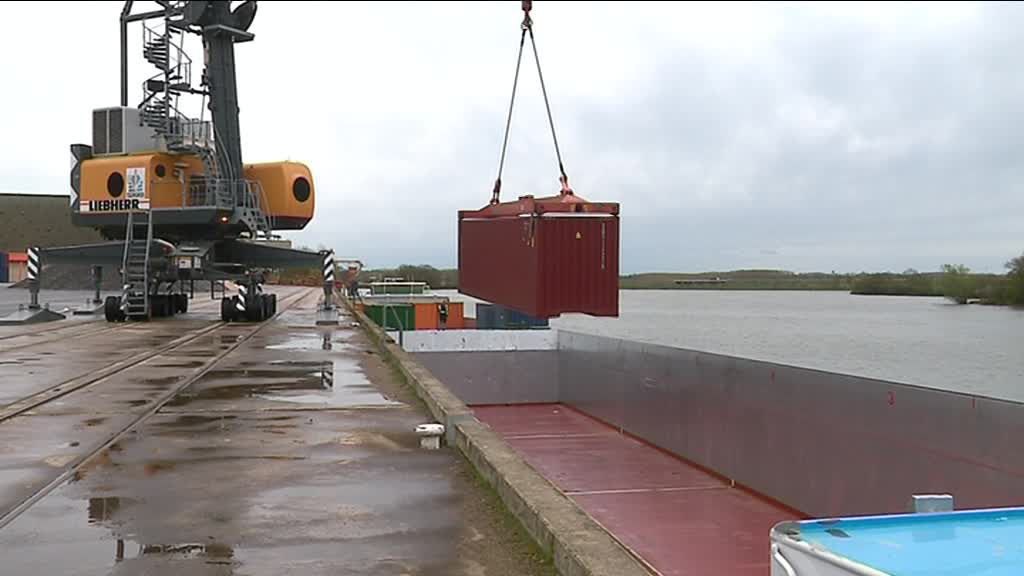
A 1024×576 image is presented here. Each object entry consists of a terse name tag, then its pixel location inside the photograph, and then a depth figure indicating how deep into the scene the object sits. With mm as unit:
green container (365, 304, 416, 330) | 32938
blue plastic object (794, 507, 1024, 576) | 2909
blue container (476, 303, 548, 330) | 34750
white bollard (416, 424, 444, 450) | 7465
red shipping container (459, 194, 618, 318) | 12750
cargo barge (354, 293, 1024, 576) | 11781
